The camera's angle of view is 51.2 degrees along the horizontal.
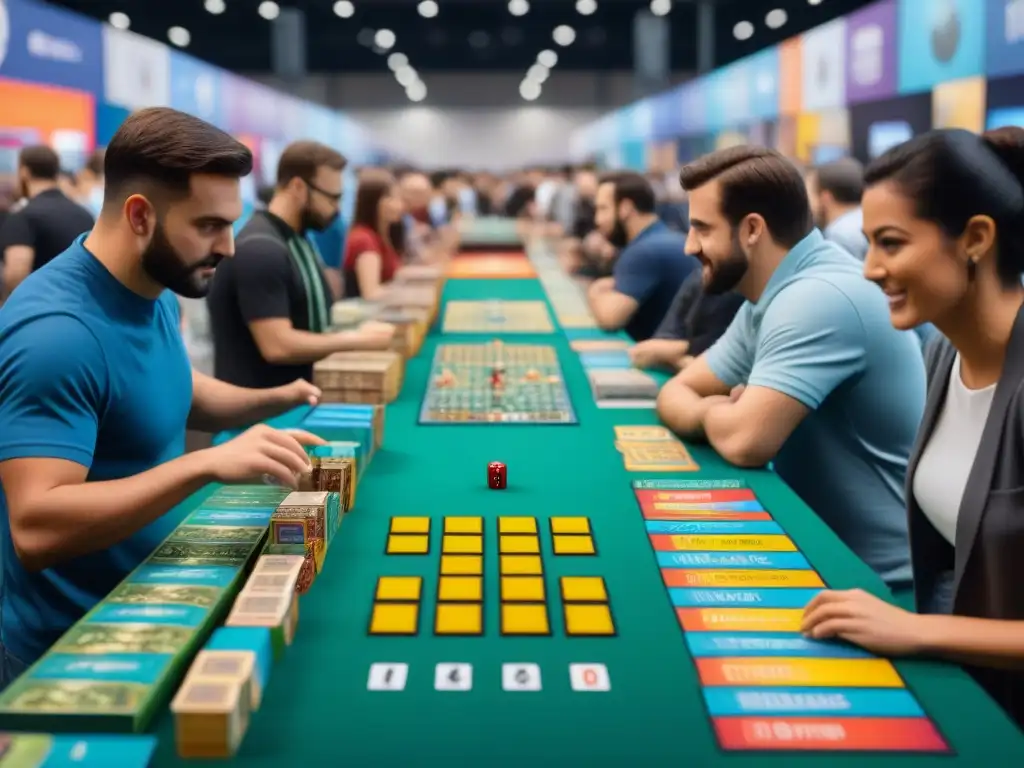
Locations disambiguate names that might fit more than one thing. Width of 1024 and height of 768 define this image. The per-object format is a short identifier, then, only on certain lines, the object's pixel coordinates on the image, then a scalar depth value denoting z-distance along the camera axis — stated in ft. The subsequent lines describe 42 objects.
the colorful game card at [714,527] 6.57
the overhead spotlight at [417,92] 99.45
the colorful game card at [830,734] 4.19
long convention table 4.14
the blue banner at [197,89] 25.75
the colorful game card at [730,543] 6.27
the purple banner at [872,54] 20.24
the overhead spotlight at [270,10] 66.27
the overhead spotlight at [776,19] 69.72
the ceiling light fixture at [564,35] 75.85
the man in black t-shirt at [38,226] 16.25
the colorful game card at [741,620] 5.20
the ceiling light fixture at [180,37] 76.54
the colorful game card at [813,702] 4.43
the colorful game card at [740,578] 5.73
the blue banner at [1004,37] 15.05
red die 7.47
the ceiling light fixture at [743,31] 75.52
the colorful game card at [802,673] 4.66
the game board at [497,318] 15.15
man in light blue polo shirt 7.95
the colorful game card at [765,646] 4.93
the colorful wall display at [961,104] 16.33
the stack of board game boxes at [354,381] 9.57
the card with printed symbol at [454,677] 4.63
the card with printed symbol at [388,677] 4.64
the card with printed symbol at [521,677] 4.64
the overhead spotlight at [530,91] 99.86
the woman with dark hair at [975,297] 5.47
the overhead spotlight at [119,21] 68.52
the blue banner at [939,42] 16.52
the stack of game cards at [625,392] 10.36
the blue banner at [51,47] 16.88
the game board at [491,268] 23.17
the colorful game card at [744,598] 5.47
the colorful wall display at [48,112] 17.28
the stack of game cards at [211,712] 4.00
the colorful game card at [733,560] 6.00
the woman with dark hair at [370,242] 18.93
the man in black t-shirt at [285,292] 11.12
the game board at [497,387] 9.69
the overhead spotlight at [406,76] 91.61
